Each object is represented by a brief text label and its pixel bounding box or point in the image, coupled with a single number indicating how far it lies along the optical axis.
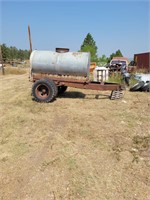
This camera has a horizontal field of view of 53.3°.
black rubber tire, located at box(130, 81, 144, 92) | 6.37
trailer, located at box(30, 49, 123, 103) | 5.06
